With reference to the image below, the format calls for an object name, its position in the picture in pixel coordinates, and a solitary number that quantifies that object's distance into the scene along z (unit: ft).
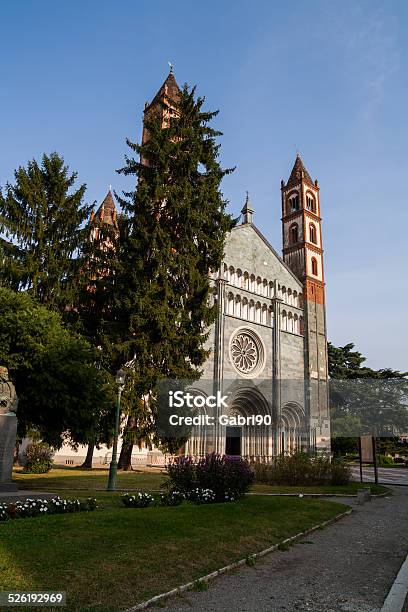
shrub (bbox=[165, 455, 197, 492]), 44.11
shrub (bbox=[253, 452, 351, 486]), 65.46
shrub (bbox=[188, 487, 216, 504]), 40.40
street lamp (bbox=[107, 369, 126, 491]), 50.05
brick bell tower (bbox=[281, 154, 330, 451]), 136.87
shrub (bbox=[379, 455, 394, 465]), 152.87
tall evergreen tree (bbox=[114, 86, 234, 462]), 77.92
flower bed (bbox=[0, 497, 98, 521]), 28.94
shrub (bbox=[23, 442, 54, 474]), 74.28
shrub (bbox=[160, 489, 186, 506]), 38.19
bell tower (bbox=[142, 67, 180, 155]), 136.46
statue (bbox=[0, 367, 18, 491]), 37.42
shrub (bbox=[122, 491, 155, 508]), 36.24
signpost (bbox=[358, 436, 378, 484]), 77.92
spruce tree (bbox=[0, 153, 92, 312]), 74.95
